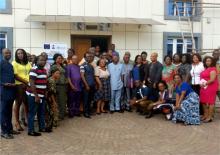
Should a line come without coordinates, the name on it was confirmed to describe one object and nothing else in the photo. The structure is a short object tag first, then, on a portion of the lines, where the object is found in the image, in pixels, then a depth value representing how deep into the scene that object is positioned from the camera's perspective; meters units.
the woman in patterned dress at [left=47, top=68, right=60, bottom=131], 6.66
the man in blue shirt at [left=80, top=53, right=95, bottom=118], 7.79
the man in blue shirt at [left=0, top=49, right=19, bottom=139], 5.98
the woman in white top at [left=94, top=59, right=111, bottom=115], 8.08
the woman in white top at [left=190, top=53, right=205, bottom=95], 7.80
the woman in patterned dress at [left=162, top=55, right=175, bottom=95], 8.03
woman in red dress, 7.63
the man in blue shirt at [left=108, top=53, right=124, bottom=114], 8.23
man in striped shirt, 6.12
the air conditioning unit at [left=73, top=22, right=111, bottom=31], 10.60
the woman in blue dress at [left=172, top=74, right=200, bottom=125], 7.40
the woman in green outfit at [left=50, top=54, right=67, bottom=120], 7.32
